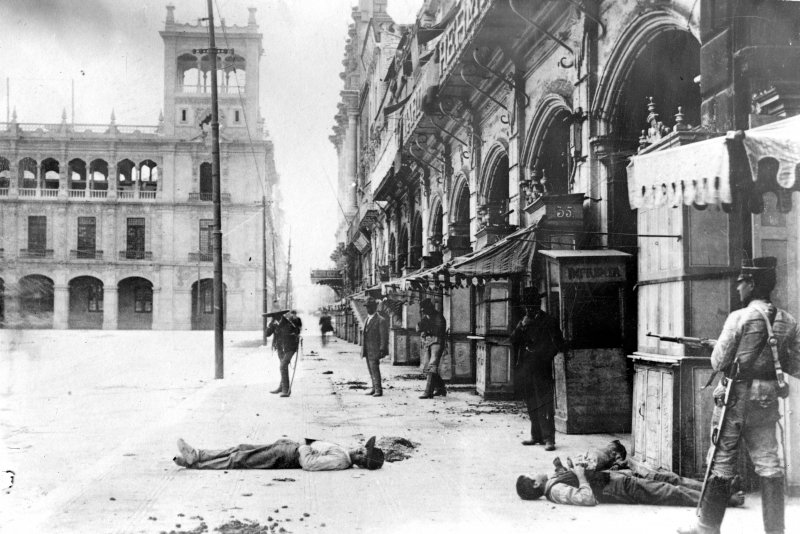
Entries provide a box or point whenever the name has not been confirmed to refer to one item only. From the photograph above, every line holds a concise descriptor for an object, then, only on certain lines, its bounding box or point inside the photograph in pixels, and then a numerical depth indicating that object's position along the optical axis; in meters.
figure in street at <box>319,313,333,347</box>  34.31
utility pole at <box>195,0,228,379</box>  16.25
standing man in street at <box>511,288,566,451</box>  8.00
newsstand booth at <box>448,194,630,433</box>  8.91
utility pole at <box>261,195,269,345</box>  38.07
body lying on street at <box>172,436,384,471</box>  6.78
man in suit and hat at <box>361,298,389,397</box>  12.94
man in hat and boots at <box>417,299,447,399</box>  12.52
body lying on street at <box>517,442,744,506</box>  5.54
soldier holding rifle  4.68
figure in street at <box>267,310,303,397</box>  12.99
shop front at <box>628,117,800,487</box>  5.67
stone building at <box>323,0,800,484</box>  6.25
